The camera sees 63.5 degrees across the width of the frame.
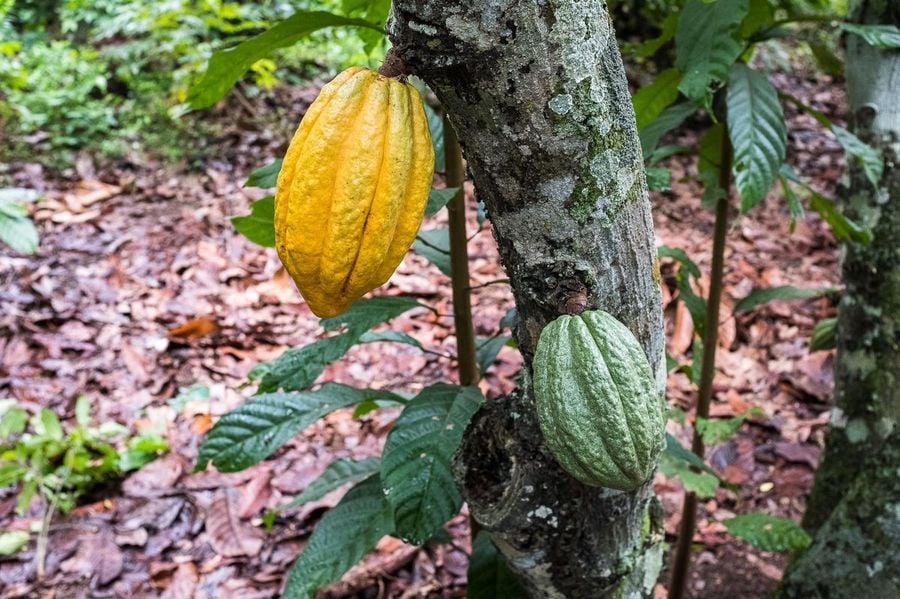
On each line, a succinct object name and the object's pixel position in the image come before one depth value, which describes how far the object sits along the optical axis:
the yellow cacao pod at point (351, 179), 0.72
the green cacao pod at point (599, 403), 0.76
